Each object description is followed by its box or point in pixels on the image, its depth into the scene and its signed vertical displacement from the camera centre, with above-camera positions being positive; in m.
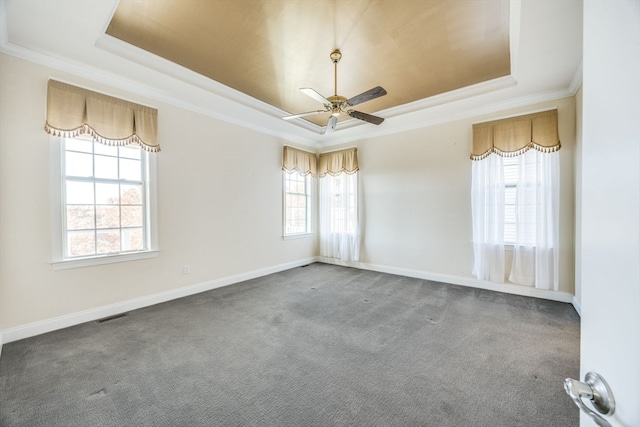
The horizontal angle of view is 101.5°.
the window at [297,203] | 5.43 +0.17
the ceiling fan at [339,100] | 2.66 +1.21
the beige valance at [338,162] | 5.38 +1.04
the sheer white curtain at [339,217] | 5.40 -0.14
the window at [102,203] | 2.80 +0.11
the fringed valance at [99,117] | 2.68 +1.07
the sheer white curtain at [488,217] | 3.81 -0.10
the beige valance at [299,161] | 5.25 +1.06
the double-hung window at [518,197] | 3.46 +0.18
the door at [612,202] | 0.44 +0.02
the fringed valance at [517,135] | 3.44 +1.05
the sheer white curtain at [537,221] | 3.45 -0.15
